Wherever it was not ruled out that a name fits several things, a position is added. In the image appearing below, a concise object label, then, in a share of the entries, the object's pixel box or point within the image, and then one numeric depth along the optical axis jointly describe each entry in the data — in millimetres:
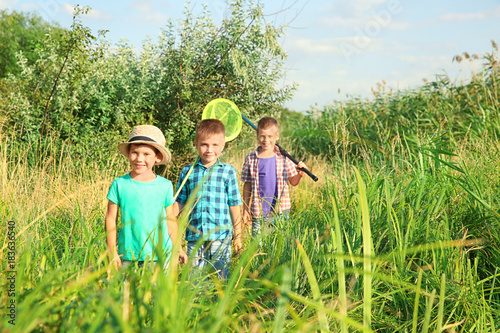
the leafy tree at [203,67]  7383
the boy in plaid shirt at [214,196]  3406
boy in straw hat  2725
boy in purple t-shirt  4598
